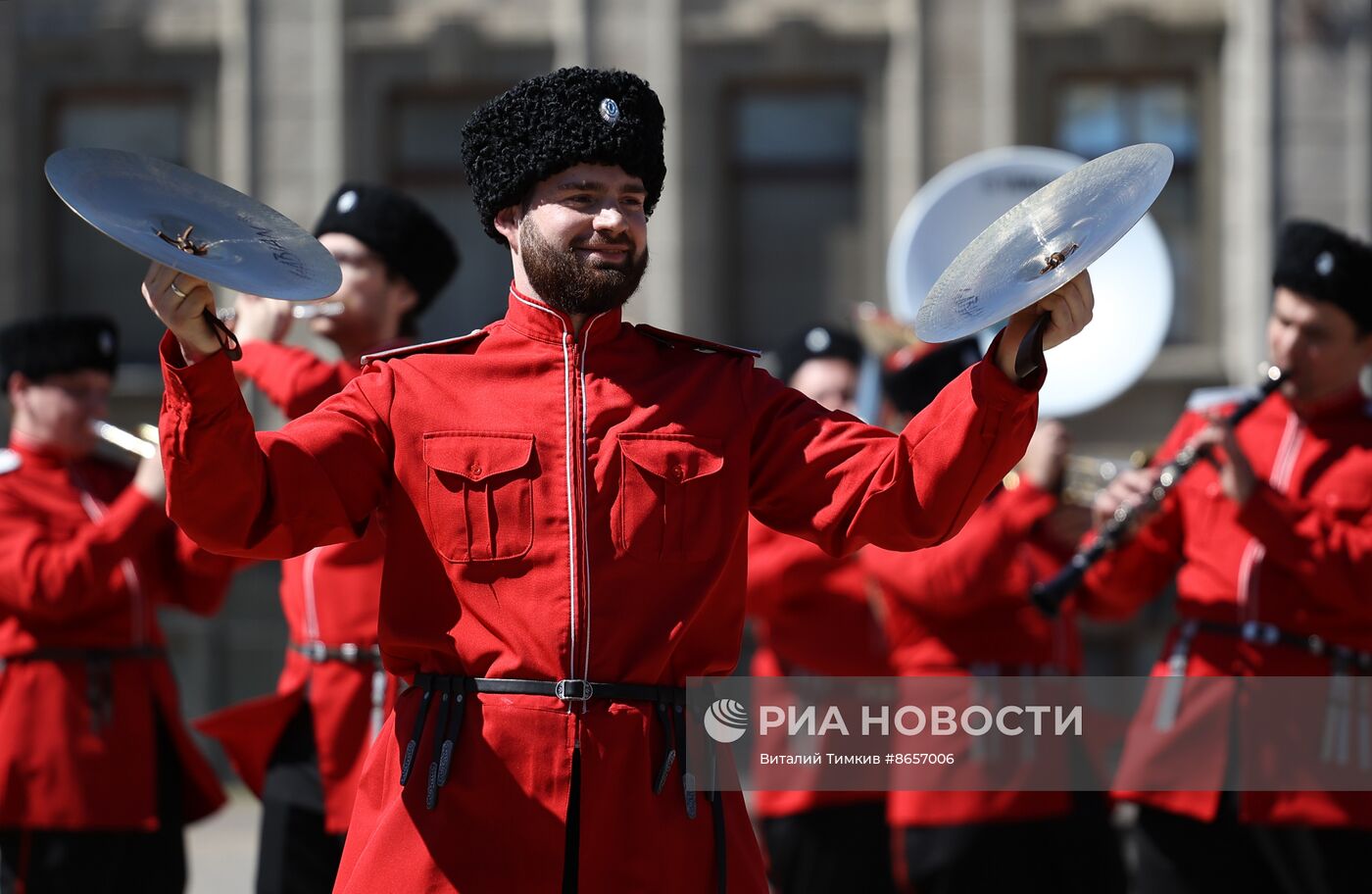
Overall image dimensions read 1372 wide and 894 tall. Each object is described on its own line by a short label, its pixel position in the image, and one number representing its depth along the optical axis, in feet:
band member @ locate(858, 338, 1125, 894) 37.99
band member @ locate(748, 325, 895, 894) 41.70
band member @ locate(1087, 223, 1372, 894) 32.96
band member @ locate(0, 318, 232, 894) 35.99
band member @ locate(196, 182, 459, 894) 32.94
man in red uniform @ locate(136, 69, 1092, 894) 21.33
